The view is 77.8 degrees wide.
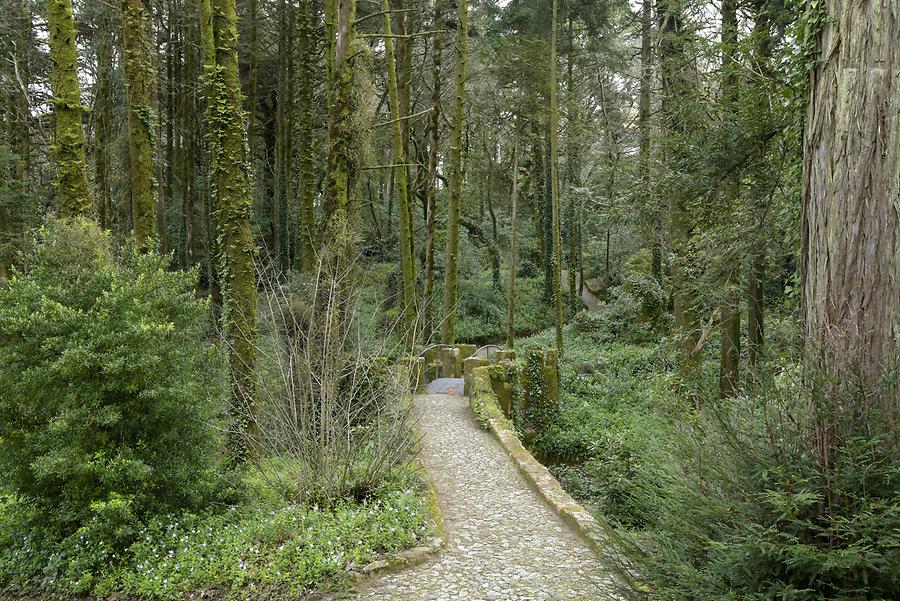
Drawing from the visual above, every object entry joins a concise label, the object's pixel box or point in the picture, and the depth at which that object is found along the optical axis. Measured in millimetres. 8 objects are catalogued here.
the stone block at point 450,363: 14227
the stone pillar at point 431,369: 14195
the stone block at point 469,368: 11916
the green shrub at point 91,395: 4688
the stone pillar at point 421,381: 10578
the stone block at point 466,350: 15413
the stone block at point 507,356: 12180
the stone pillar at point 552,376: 11148
